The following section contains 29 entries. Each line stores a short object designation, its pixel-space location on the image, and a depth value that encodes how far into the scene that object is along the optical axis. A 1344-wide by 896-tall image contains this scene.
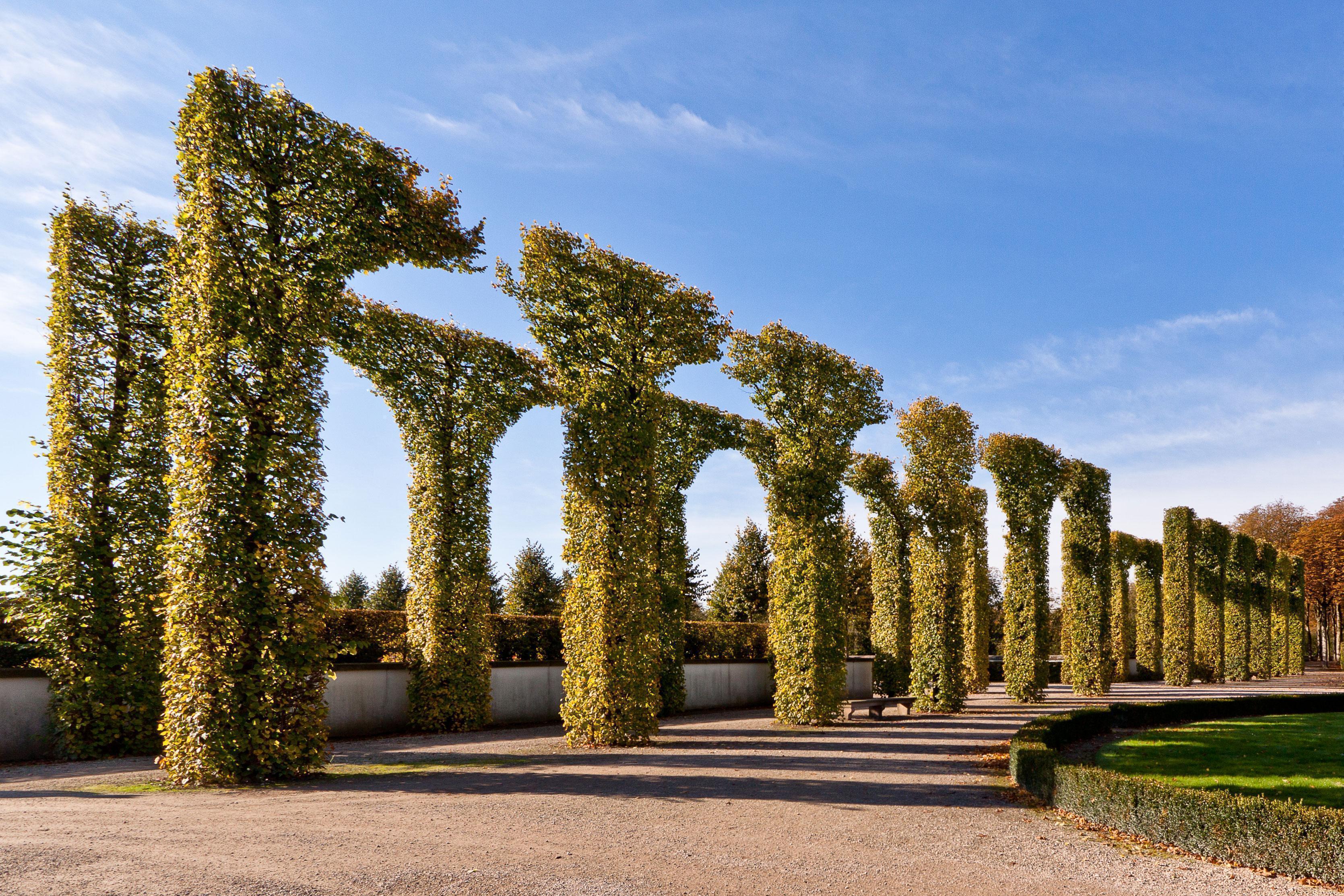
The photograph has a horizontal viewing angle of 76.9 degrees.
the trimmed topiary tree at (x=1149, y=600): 38.78
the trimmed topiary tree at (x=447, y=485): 18.02
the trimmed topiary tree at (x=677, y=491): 21.36
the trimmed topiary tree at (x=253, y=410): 11.05
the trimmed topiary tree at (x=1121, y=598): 38.47
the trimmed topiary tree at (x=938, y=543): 23.06
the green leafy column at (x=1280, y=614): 44.97
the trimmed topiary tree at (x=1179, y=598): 36.38
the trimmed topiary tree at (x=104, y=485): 13.95
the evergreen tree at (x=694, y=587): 37.66
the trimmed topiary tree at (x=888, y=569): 24.33
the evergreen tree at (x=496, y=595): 38.50
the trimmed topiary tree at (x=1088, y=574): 28.78
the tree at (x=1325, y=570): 51.06
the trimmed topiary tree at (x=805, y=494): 19.16
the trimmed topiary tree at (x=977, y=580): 29.41
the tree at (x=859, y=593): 40.53
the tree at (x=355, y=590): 43.03
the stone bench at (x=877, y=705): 21.25
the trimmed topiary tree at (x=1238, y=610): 41.19
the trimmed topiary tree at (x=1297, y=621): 46.03
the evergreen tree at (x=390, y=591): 40.53
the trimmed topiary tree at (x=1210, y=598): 39.25
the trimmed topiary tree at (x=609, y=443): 15.14
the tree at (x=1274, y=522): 66.44
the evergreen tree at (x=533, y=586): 34.53
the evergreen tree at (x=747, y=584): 35.72
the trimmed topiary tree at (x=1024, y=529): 26.88
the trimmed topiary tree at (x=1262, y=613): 42.34
